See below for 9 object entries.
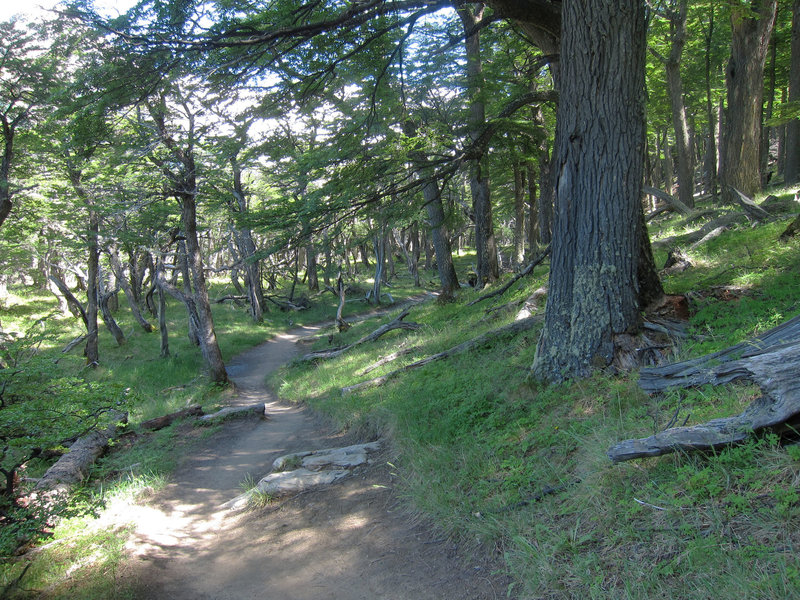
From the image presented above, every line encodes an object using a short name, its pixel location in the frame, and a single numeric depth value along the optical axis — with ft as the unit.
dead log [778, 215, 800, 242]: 21.61
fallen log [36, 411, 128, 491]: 21.16
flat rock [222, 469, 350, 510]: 19.36
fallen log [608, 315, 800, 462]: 9.33
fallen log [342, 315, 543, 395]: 25.15
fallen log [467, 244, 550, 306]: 23.44
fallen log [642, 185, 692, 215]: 33.22
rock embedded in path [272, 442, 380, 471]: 21.06
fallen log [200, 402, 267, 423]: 31.89
